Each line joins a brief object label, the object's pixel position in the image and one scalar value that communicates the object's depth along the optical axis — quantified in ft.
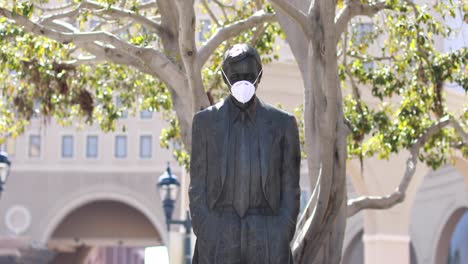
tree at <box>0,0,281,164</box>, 40.65
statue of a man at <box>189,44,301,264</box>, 19.76
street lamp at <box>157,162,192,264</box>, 58.85
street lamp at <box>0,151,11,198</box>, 63.62
